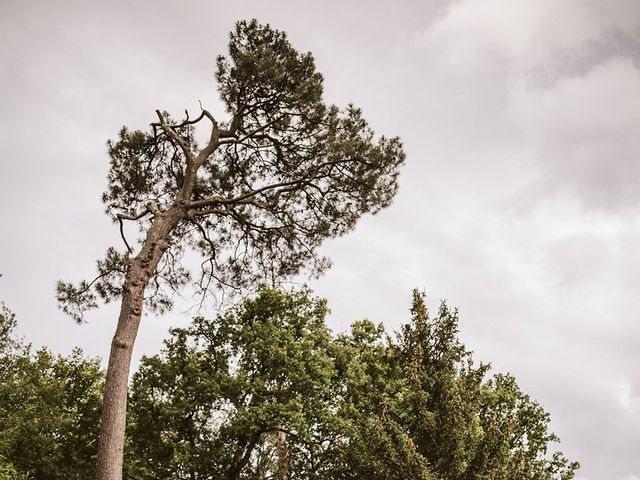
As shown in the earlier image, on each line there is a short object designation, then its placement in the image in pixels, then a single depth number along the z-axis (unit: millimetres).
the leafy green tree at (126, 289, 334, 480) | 15836
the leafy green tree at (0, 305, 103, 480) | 18172
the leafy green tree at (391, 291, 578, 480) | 10273
